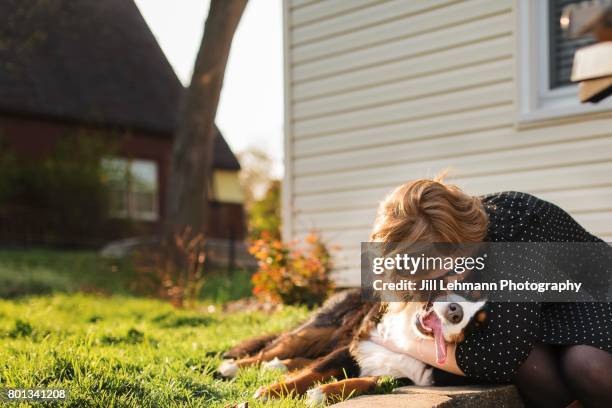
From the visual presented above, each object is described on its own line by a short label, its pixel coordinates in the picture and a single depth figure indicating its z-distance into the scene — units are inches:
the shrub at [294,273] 249.3
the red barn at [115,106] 647.1
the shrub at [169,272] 304.5
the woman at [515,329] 108.0
